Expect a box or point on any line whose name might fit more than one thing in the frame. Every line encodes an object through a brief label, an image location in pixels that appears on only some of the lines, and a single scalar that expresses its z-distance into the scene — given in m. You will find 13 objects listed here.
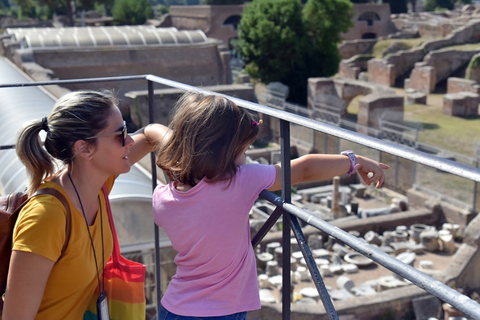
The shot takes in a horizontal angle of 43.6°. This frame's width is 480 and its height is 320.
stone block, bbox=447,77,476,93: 24.50
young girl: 1.78
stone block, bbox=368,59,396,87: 28.32
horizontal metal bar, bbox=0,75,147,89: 2.81
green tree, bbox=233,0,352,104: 25.50
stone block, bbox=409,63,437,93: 26.59
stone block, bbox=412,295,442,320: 8.90
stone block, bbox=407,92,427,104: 24.33
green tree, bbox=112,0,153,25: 39.75
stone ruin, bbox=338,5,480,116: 24.36
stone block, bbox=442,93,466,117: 22.23
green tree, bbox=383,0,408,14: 43.09
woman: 1.70
